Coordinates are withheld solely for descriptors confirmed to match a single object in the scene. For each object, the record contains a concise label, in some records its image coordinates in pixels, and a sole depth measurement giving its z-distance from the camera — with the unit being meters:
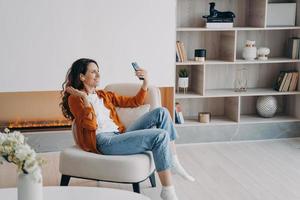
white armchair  3.22
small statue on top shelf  4.78
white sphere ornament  5.07
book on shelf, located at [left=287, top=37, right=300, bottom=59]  5.00
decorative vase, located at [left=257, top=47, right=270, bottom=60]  4.98
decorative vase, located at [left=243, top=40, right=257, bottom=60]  4.93
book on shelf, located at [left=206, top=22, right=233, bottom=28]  4.77
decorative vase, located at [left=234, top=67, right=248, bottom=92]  5.20
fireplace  4.80
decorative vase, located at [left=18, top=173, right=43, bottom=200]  2.16
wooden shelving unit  4.89
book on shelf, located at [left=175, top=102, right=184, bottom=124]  4.84
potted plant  4.86
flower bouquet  2.05
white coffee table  2.55
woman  3.33
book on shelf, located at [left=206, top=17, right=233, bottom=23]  4.77
